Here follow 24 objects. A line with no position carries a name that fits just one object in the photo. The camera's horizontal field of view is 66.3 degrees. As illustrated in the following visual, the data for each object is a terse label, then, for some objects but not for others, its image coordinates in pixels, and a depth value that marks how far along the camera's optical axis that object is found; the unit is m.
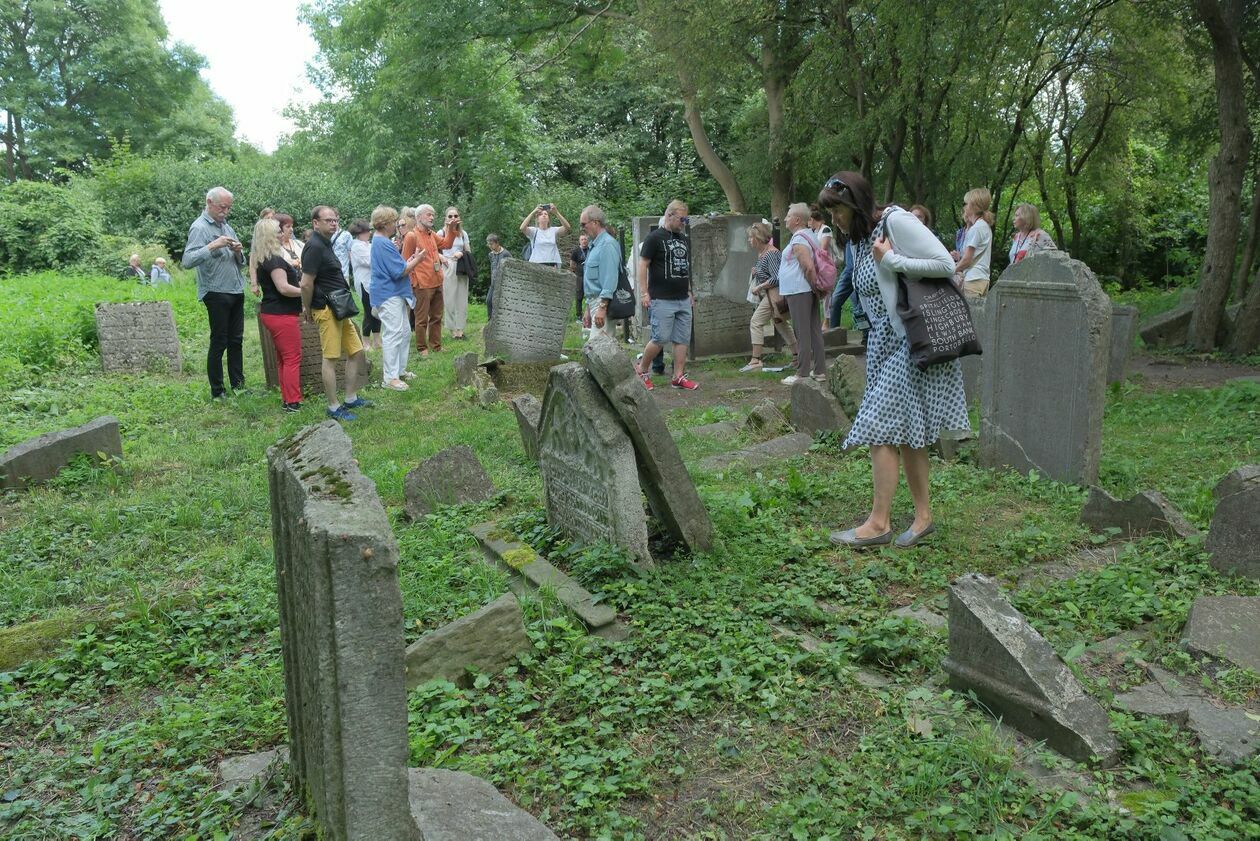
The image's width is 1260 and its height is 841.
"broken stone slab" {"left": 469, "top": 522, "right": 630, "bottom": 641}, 4.36
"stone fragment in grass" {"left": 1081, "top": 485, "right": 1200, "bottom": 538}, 5.06
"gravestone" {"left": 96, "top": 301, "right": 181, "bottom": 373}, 12.45
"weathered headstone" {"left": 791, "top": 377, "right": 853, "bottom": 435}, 7.60
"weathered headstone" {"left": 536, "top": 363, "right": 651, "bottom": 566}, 4.89
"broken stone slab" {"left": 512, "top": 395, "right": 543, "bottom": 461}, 7.29
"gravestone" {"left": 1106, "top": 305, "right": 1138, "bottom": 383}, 9.47
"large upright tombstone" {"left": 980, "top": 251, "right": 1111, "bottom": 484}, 5.89
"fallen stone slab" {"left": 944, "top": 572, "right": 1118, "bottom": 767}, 3.20
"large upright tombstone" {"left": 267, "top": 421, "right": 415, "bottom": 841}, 2.43
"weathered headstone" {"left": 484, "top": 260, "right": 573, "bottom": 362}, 11.45
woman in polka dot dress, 4.97
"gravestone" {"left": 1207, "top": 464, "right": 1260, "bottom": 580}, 4.45
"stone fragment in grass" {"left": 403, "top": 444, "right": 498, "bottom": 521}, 6.29
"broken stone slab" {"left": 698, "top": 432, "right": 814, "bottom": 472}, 7.10
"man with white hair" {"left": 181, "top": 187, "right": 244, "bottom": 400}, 9.60
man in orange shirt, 12.54
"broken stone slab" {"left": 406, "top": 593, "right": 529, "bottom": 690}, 3.87
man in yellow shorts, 9.04
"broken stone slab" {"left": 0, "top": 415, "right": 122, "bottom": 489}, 7.11
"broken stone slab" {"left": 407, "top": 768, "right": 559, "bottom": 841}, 2.68
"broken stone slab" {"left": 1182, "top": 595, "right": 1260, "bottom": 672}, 3.72
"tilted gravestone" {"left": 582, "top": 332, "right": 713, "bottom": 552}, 4.88
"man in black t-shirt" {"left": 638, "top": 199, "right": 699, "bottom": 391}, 10.27
